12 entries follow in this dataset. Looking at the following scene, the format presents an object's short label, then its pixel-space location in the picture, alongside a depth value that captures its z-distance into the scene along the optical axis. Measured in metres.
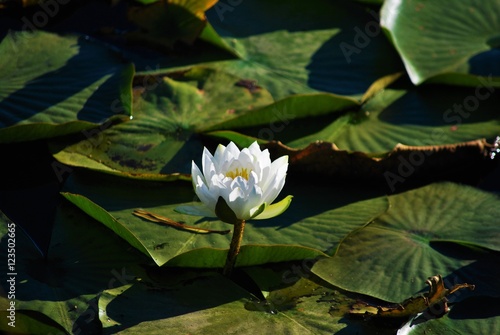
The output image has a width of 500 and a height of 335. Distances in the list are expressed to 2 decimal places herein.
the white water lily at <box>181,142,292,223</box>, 3.82
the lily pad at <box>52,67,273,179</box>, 5.28
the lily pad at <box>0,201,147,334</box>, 4.11
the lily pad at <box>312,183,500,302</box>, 4.47
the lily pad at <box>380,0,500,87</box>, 6.22
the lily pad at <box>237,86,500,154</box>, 5.61
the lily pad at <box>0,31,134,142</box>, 5.43
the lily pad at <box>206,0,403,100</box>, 6.21
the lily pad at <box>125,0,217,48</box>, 6.50
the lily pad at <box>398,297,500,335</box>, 4.09
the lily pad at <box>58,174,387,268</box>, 4.43
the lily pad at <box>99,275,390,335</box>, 4.02
